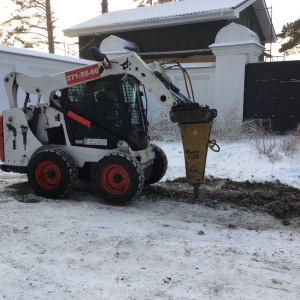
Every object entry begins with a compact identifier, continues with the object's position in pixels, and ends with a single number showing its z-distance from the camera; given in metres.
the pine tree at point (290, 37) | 26.55
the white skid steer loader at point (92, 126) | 5.16
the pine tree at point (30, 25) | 26.02
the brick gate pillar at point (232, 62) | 12.73
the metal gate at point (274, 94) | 12.03
